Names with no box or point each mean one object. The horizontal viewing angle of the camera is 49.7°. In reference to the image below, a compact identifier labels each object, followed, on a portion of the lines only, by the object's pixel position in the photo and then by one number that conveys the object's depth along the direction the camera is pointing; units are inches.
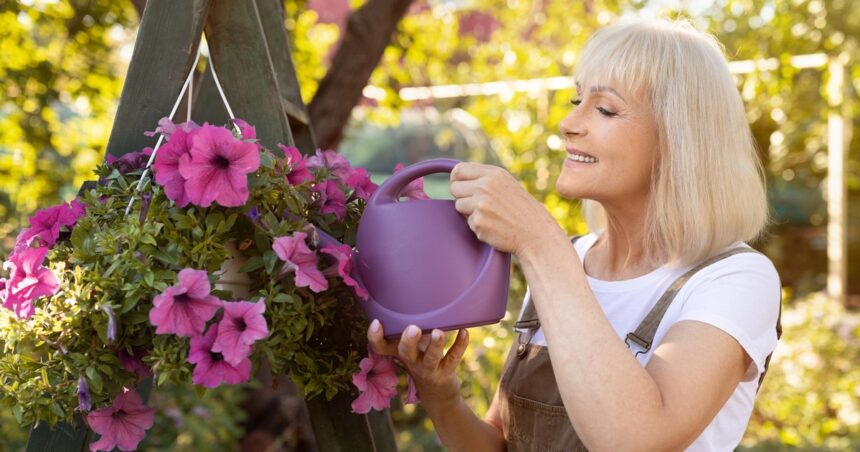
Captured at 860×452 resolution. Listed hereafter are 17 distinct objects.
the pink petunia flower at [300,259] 43.8
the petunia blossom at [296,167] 48.4
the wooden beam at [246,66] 57.4
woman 46.5
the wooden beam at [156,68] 52.8
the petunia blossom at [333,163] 51.7
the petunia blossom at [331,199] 50.5
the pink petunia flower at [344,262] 45.4
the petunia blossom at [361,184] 53.4
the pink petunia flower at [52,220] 46.3
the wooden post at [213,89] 53.1
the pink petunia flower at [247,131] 46.7
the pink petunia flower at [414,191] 53.4
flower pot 46.2
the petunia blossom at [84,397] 43.2
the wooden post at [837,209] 260.2
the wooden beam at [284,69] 67.9
